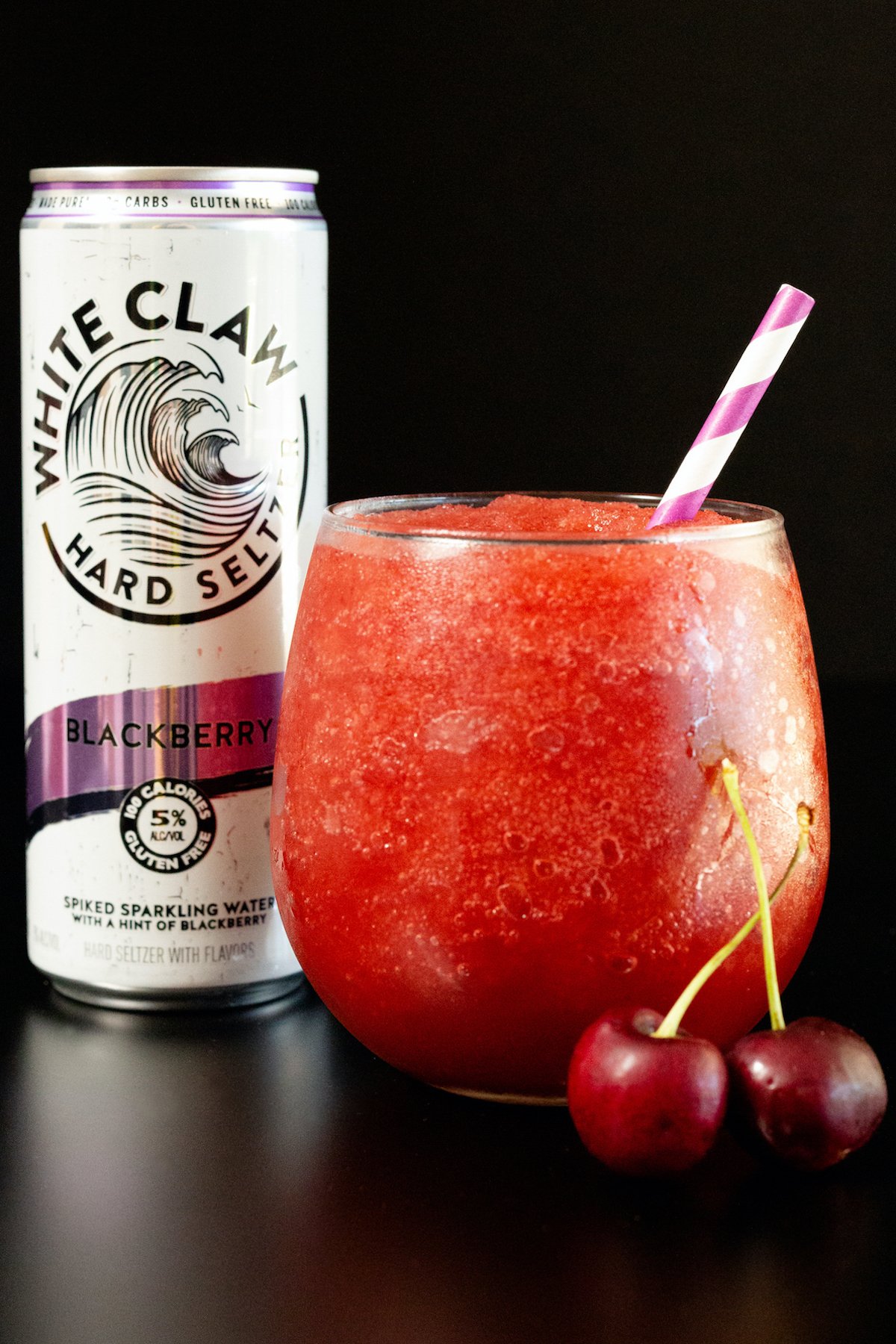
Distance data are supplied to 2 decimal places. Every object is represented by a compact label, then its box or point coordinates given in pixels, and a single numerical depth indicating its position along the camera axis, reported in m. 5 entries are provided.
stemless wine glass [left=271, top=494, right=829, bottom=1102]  0.51
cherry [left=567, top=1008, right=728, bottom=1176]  0.49
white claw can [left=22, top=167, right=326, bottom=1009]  0.55
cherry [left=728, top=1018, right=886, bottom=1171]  0.49
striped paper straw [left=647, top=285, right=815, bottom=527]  0.53
